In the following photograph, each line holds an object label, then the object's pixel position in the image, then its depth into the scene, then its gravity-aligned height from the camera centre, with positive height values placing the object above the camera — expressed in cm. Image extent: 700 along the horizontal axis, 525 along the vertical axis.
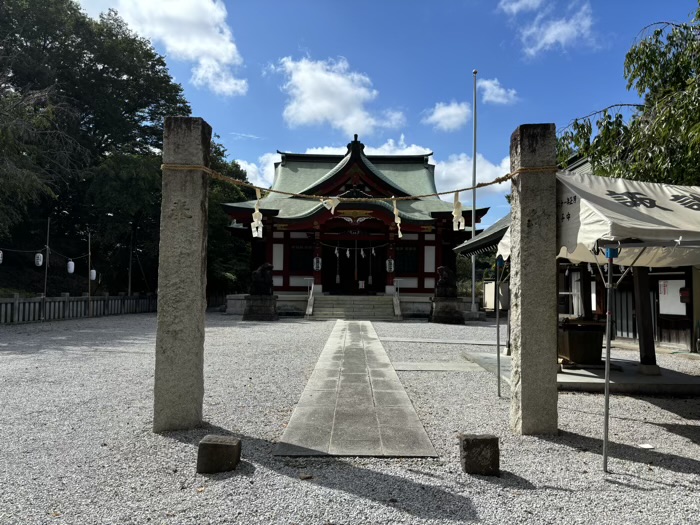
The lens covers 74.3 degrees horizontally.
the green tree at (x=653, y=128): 583 +227
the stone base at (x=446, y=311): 1723 -78
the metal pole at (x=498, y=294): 570 -4
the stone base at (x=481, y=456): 327 -116
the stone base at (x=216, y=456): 324 -117
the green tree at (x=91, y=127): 2136 +864
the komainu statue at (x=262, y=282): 1792 +29
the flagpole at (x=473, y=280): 1983 +50
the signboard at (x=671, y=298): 1026 -11
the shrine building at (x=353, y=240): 2102 +235
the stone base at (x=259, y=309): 1769 -75
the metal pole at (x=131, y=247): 2246 +200
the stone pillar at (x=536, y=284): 412 +7
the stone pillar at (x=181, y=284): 412 +4
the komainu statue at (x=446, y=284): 1750 +26
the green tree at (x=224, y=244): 2456 +269
